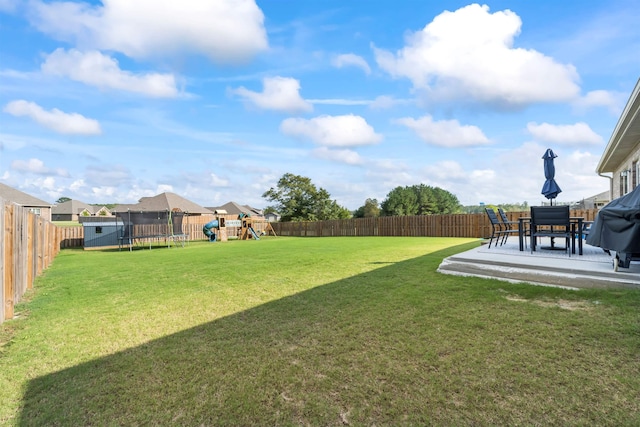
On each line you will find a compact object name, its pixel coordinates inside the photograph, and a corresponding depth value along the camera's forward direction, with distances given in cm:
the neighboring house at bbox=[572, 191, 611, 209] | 2657
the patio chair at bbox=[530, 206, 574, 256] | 549
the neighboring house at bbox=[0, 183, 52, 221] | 2028
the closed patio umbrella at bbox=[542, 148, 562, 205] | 784
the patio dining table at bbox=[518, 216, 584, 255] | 559
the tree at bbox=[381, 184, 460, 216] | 4903
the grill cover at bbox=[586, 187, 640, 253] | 384
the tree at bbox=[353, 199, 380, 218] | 5278
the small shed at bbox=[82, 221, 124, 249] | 1468
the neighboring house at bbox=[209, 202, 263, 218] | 5952
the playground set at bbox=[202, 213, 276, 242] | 2065
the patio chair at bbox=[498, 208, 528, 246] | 743
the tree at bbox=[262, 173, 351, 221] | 3891
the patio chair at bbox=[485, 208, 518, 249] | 705
